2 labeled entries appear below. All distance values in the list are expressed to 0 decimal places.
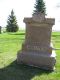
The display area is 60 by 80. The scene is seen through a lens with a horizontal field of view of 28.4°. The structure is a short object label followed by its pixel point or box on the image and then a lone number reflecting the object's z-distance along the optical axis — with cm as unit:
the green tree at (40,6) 2953
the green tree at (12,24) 2920
